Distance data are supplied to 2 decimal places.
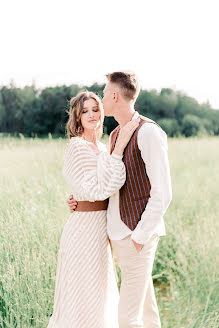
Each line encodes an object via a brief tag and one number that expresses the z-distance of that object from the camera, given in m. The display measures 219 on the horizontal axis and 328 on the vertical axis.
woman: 2.53
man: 2.20
